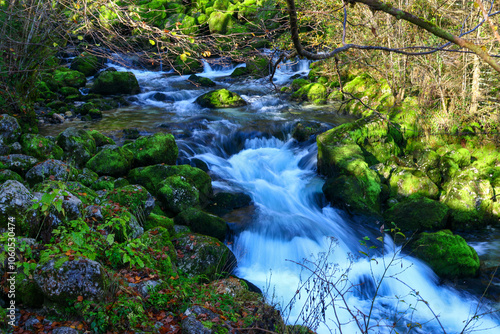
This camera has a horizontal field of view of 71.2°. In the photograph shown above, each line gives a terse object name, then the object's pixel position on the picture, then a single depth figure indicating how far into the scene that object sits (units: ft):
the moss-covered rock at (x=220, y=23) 76.07
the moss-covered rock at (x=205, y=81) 57.16
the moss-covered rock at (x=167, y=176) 25.91
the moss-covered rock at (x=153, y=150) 28.78
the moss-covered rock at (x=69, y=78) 51.57
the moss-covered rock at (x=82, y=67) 58.85
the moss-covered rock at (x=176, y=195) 24.29
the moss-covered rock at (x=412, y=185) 28.73
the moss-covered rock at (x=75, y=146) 25.41
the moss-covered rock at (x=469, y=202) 26.08
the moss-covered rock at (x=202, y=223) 22.30
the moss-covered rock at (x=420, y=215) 25.39
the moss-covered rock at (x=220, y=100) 48.60
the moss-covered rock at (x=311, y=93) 50.75
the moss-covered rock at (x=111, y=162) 25.16
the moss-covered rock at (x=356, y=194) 27.20
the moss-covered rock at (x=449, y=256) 20.68
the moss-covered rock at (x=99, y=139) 30.66
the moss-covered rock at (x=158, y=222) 19.11
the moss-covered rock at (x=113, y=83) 51.88
